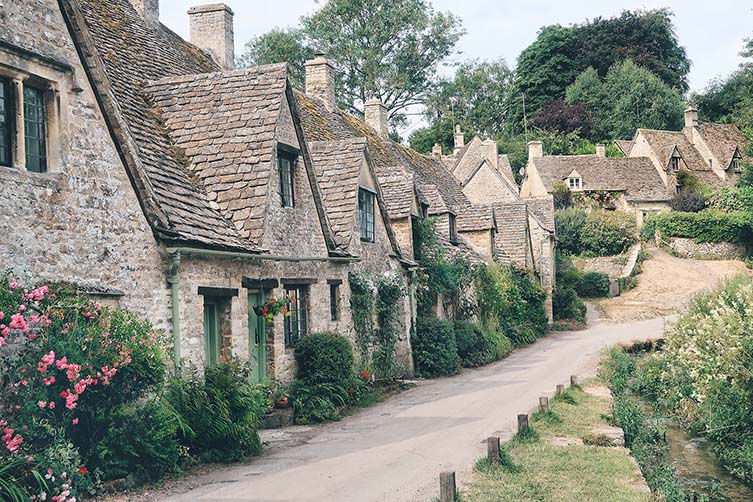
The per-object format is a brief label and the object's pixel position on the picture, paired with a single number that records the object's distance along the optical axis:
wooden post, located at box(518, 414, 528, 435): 13.85
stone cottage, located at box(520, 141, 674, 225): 62.97
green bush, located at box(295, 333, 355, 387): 17.28
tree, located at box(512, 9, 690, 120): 81.00
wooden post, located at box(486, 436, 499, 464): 11.56
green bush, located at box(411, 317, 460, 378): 25.41
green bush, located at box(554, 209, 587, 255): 56.53
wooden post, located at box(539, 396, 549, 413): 16.25
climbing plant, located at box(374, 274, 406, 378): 22.33
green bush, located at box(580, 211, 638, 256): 55.81
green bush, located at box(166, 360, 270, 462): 12.20
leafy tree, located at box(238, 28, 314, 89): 62.03
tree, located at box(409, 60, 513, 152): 70.00
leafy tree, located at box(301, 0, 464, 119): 62.69
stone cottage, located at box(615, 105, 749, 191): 66.25
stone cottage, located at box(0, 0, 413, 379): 10.76
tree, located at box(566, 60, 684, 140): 75.19
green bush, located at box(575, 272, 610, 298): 49.47
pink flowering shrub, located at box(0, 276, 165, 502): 8.91
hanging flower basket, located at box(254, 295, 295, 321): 15.78
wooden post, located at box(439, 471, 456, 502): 9.27
